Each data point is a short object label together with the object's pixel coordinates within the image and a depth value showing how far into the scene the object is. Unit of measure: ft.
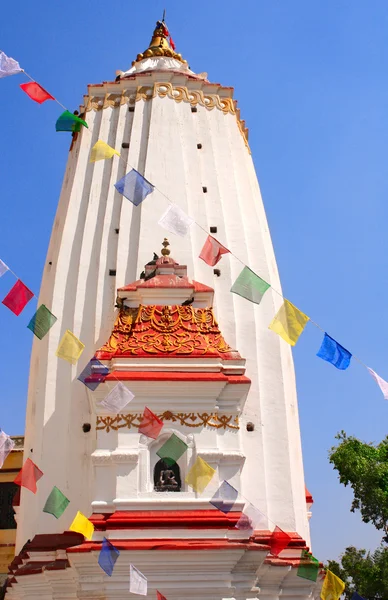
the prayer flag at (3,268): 41.86
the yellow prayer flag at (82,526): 42.24
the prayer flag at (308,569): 48.67
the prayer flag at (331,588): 44.73
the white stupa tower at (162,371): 43.70
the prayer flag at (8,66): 39.19
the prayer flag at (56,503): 44.83
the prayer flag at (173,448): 44.83
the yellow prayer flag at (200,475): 44.27
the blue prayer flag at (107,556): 41.22
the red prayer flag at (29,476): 45.34
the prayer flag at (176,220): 42.88
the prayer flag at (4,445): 42.96
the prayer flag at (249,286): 43.01
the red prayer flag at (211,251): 44.45
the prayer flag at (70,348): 43.80
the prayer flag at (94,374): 45.60
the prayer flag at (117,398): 43.52
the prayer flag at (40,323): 44.45
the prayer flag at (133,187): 42.60
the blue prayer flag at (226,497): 44.70
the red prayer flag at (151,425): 44.21
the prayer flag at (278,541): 47.01
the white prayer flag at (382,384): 39.65
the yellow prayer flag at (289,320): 42.14
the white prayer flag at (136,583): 40.06
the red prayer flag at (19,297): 43.19
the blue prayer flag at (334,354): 41.24
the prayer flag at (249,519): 43.68
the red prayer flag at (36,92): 40.88
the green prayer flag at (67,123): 42.32
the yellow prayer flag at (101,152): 42.55
